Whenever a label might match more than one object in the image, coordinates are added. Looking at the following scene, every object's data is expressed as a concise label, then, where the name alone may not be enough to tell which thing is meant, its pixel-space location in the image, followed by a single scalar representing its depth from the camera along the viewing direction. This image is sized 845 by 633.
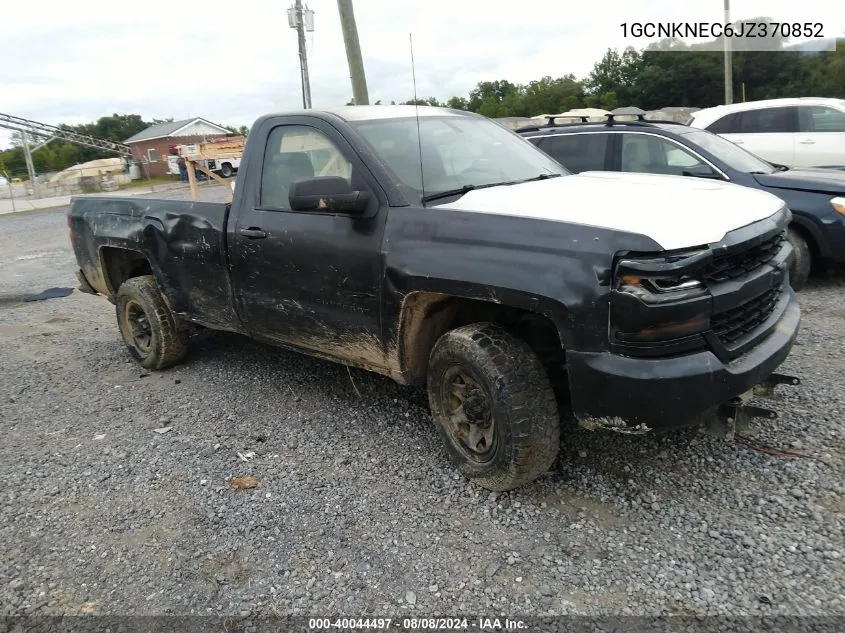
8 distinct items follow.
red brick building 53.81
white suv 9.40
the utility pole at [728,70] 23.83
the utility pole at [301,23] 25.36
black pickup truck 2.64
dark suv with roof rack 6.07
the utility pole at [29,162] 37.75
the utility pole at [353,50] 9.57
